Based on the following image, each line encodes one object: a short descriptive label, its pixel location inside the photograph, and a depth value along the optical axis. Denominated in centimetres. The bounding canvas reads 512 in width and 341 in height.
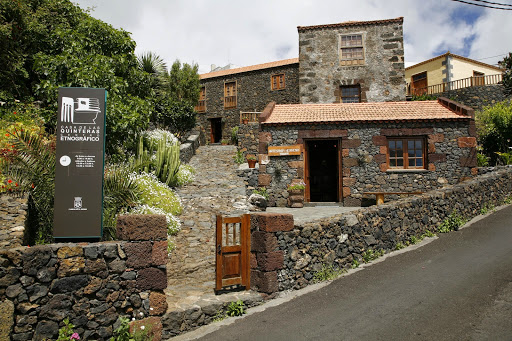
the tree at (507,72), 2047
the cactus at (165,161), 1231
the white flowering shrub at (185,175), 1361
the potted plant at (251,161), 1561
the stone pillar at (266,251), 635
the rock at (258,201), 1296
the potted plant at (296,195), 1399
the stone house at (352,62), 2006
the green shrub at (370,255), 786
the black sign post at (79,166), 528
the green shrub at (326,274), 700
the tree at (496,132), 1681
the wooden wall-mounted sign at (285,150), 1424
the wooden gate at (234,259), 620
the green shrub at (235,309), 588
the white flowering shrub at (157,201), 918
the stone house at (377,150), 1402
